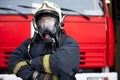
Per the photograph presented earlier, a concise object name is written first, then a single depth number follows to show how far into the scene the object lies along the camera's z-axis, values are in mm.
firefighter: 2732
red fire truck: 4840
